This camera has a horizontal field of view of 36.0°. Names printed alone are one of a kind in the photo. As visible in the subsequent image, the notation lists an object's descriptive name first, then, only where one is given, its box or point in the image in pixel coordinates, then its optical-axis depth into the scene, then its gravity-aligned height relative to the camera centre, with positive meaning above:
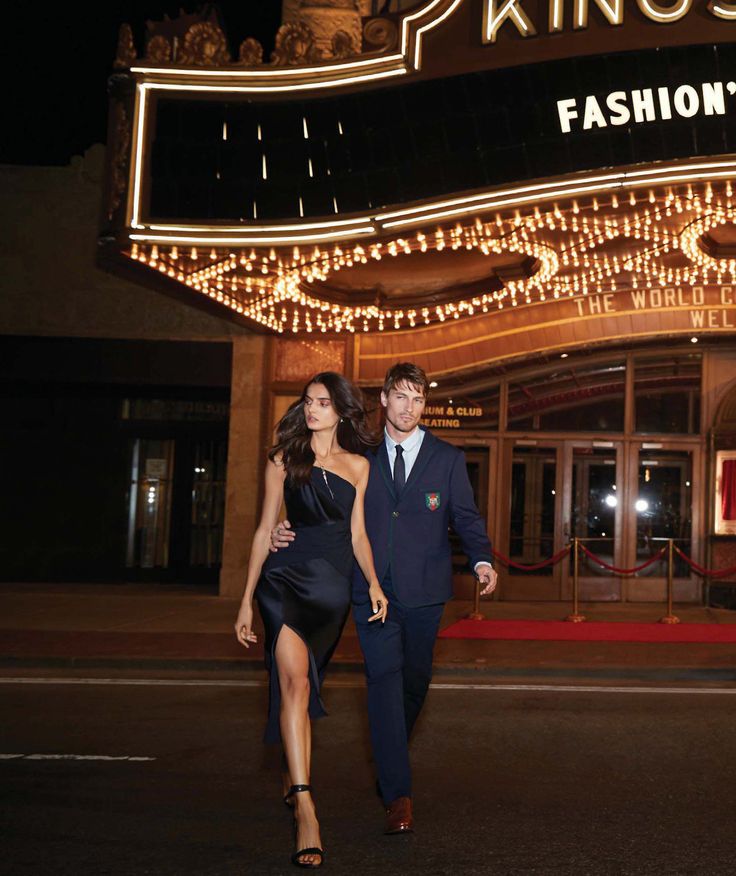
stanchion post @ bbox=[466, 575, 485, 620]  14.08 -0.86
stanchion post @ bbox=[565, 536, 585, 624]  14.24 -0.84
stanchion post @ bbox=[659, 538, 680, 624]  14.22 -0.45
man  5.08 -0.01
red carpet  12.48 -0.97
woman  4.86 -0.07
